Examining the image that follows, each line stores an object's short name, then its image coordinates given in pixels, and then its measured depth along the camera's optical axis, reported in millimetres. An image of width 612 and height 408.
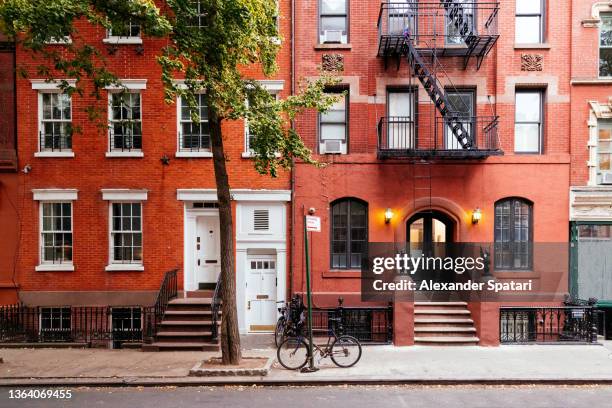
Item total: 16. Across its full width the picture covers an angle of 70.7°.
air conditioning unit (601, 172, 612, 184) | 13109
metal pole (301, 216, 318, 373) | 9211
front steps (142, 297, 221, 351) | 11406
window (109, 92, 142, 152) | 13359
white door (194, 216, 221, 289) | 13586
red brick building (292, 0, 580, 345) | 13141
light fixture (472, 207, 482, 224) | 12977
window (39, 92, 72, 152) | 13383
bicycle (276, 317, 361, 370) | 9734
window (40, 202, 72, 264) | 13391
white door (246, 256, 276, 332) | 13320
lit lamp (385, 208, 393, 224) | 13117
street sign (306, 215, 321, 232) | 9344
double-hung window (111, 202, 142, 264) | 13391
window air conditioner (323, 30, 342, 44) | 13273
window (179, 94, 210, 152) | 13391
